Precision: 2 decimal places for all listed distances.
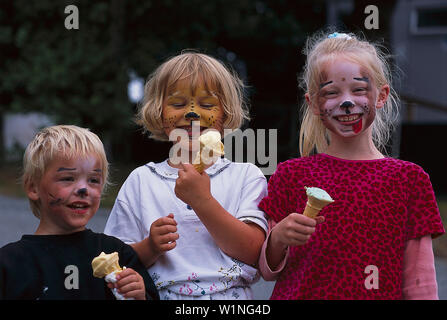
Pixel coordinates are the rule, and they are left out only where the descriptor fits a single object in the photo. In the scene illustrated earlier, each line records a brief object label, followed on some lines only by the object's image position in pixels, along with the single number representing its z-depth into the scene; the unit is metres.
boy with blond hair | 1.93
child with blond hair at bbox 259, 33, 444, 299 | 1.97
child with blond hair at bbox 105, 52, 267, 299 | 2.09
